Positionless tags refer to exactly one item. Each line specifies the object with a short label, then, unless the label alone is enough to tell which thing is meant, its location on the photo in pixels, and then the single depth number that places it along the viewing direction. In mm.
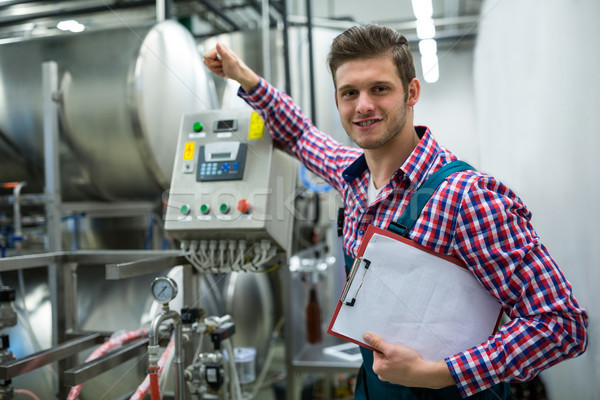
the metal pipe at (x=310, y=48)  2658
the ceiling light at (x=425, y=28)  4473
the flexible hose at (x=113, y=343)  1415
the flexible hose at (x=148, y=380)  1342
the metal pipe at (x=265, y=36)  2918
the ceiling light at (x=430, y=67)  1691
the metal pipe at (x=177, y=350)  1303
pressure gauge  1327
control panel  1447
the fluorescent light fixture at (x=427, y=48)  2148
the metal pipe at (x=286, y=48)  2567
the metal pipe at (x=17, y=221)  2041
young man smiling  867
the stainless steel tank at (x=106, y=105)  2184
